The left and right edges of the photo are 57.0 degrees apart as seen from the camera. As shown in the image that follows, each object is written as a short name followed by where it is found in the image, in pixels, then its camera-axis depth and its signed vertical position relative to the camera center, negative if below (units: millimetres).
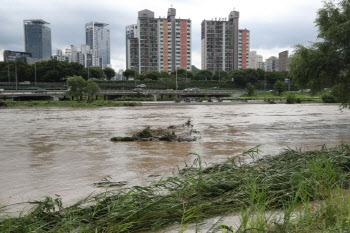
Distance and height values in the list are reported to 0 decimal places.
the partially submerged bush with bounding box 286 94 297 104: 66188 -1729
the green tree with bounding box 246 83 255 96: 96906 +753
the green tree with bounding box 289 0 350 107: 18702 +2030
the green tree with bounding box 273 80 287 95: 94750 +1342
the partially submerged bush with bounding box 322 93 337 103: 63147 -1467
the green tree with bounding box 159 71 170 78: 130550 +6641
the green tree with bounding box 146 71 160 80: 127875 +6503
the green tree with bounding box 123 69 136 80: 134750 +7670
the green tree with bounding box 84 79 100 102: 62597 +443
